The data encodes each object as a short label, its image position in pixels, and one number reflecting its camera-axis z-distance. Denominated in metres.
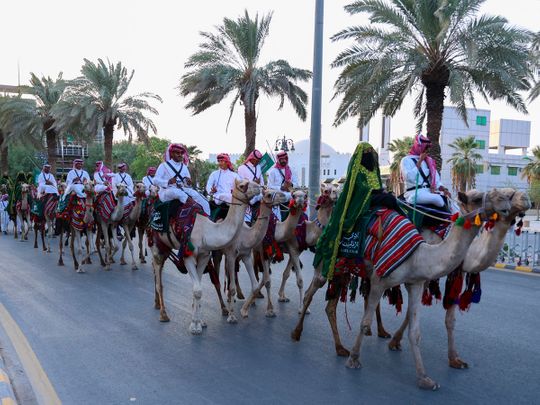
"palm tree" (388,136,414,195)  42.58
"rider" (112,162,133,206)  13.49
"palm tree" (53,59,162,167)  25.69
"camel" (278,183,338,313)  8.08
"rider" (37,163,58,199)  17.13
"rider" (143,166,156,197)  15.26
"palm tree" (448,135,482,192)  47.11
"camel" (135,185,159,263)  13.47
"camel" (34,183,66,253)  15.77
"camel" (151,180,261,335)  7.62
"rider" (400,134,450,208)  6.89
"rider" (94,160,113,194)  13.06
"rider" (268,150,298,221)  9.62
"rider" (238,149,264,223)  9.77
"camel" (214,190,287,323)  7.77
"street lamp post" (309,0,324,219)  17.36
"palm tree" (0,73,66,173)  29.28
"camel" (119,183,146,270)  13.17
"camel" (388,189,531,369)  5.07
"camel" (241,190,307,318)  7.89
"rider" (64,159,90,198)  13.09
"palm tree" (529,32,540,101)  16.48
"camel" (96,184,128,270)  12.91
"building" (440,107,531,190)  63.34
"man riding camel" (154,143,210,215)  7.97
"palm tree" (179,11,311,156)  21.62
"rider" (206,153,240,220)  9.36
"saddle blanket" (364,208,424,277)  5.75
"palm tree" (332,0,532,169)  16.12
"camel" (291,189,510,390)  5.20
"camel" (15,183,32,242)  19.62
